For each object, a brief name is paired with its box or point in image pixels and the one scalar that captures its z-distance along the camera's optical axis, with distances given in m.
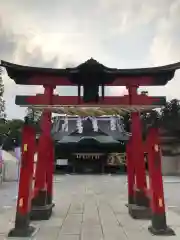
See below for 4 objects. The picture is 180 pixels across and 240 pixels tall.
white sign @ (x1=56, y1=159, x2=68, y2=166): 20.54
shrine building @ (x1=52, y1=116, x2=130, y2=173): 19.54
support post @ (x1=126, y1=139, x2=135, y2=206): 5.42
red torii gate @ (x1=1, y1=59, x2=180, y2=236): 3.96
